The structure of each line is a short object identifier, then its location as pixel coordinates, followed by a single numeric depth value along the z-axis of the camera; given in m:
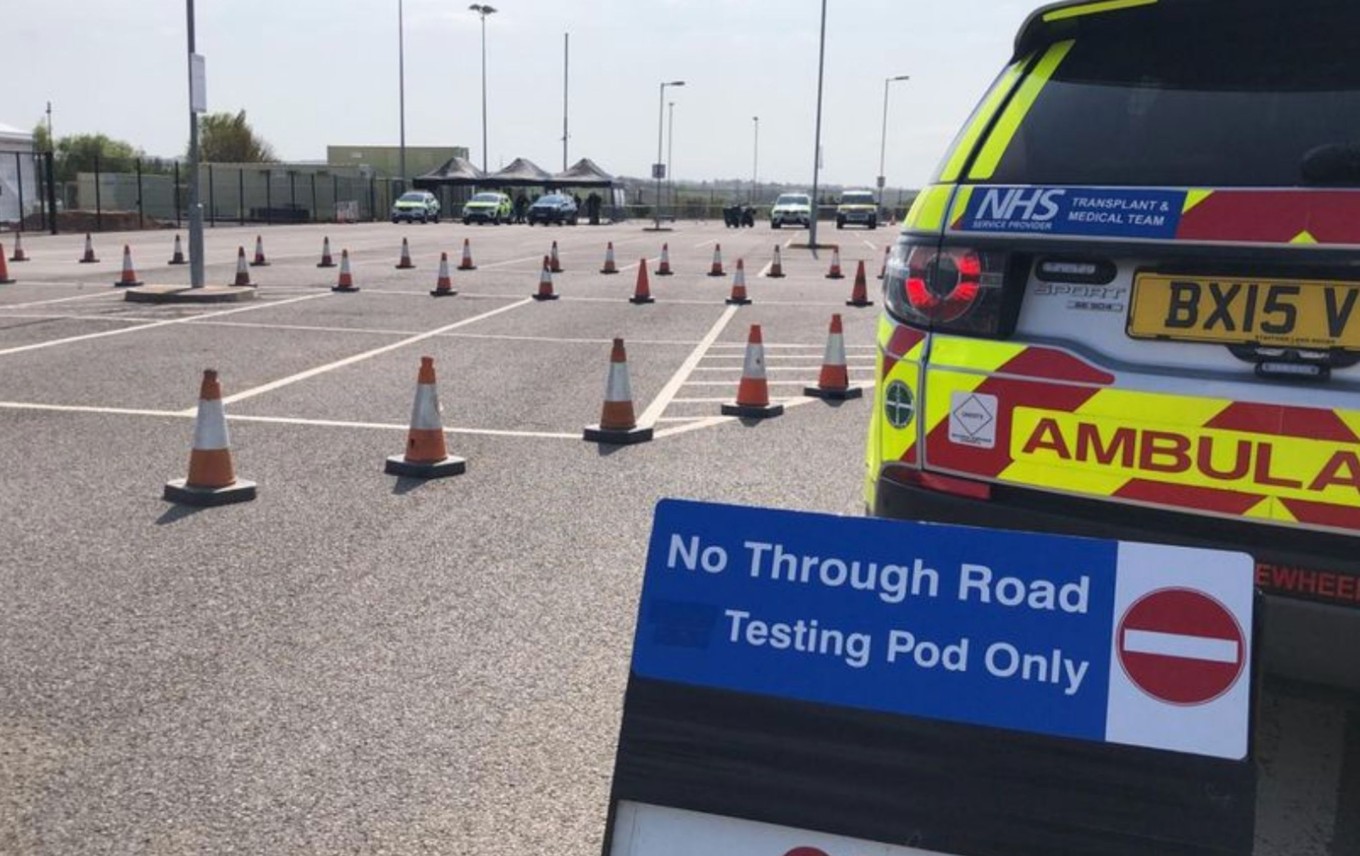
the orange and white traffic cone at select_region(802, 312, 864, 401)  10.63
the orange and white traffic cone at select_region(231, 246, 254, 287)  19.45
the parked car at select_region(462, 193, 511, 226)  61.06
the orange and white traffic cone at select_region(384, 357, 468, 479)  7.57
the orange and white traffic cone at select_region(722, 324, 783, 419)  9.69
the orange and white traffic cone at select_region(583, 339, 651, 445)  8.59
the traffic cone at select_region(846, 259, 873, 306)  19.81
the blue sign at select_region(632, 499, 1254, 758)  2.23
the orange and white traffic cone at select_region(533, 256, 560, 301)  19.28
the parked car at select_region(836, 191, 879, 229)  62.75
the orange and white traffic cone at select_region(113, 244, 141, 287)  19.88
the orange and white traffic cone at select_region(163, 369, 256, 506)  6.85
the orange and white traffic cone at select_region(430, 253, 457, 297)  19.44
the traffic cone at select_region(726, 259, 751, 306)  19.47
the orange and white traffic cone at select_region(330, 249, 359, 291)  19.69
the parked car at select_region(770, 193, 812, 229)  64.81
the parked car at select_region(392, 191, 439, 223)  60.03
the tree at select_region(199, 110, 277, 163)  95.31
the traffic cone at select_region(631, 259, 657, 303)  19.33
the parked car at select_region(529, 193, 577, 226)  61.66
